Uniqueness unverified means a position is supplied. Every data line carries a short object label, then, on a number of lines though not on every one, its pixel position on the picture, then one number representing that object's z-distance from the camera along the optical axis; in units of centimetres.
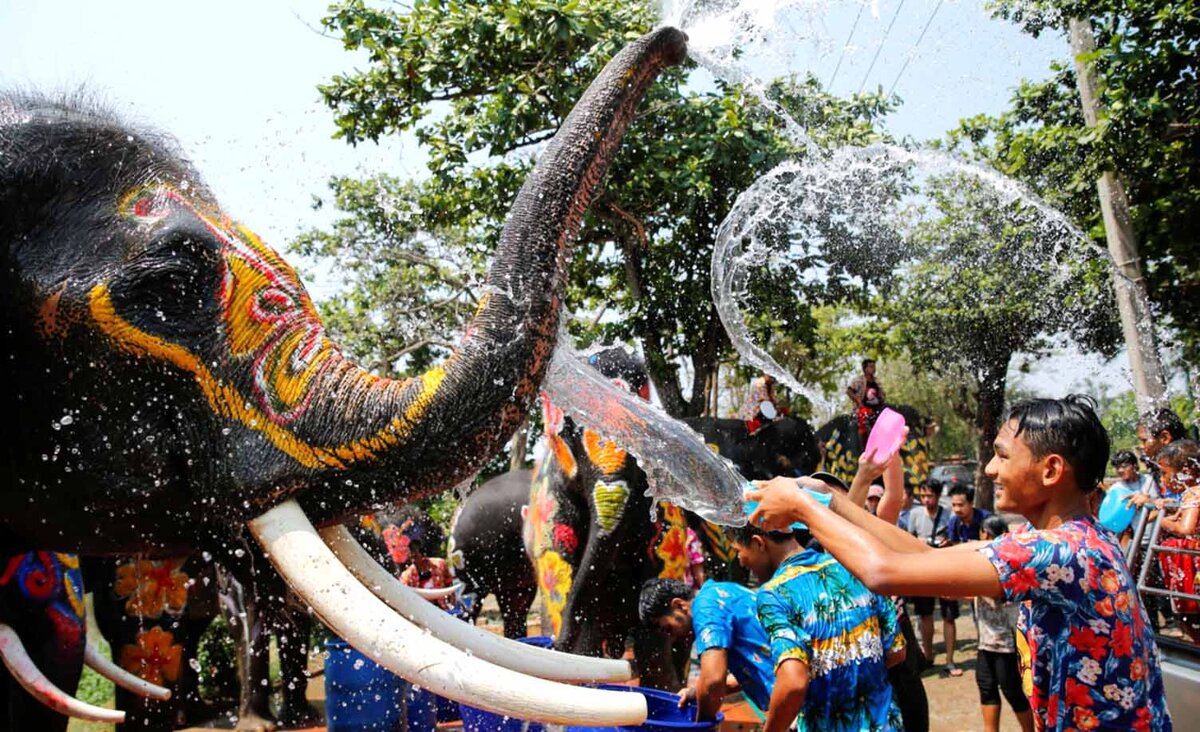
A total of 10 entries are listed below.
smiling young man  213
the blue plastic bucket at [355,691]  507
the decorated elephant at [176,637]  542
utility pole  813
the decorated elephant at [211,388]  218
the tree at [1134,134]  757
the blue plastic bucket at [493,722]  466
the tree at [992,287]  977
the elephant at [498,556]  882
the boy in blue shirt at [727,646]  333
